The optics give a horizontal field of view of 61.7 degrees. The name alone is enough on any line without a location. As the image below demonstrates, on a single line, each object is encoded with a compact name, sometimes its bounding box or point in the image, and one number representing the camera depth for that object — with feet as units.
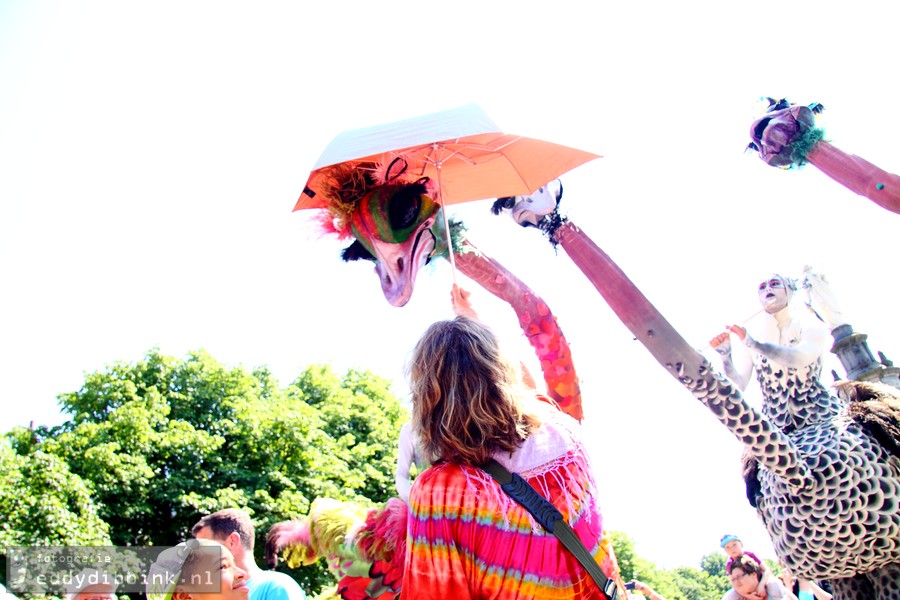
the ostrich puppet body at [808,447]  12.50
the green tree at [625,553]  79.30
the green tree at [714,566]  132.87
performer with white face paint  14.16
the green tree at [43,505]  42.19
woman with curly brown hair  5.75
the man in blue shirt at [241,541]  11.62
